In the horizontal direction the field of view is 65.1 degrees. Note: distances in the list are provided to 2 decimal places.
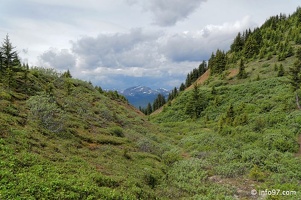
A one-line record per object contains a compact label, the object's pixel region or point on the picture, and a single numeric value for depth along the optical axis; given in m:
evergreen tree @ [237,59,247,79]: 69.39
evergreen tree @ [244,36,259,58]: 88.99
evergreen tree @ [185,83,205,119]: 59.44
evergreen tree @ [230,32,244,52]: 101.62
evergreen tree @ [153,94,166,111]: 122.07
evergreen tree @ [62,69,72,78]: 65.94
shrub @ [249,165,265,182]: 19.20
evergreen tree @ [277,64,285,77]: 59.06
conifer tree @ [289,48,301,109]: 38.56
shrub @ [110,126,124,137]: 33.48
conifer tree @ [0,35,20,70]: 33.90
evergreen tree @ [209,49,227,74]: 90.31
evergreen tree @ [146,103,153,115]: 121.65
